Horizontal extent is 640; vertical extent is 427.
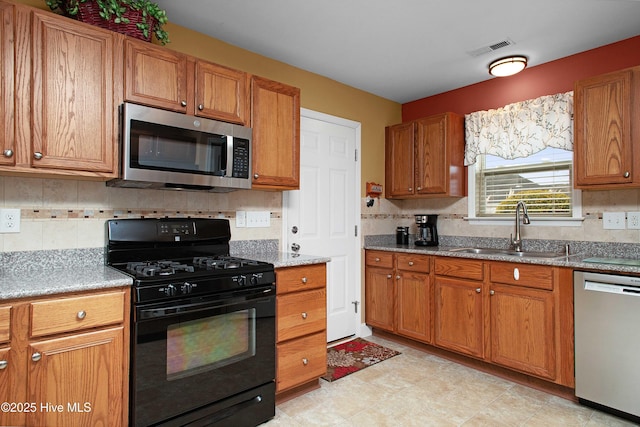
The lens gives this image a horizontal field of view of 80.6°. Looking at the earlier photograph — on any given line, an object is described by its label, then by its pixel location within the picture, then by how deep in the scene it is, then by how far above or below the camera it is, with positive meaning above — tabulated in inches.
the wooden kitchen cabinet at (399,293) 128.8 -27.7
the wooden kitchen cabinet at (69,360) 59.2 -23.9
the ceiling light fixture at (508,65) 116.4 +47.5
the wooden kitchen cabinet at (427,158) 136.9 +22.6
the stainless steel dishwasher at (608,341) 84.7 -29.1
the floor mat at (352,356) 114.0 -46.4
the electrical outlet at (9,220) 76.0 -0.7
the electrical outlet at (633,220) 102.8 -0.7
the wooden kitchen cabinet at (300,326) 92.9 -27.8
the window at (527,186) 118.7 +10.7
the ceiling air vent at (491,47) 107.7 +50.2
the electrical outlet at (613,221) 105.3 -1.0
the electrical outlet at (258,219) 113.5 -0.5
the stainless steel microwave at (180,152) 78.8 +15.1
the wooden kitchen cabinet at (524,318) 99.2 -27.8
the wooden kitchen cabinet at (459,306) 114.0 -27.8
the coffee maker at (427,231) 146.5 -5.3
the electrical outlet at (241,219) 110.8 -0.5
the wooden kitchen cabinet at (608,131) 94.6 +22.7
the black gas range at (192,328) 70.0 -22.6
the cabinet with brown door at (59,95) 67.8 +23.4
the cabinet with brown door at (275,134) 100.8 +23.0
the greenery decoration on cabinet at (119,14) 76.1 +42.4
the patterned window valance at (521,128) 115.4 +29.8
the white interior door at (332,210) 128.4 +2.7
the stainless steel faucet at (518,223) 120.9 -2.0
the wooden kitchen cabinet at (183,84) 81.0 +31.1
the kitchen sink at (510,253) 115.9 -11.5
